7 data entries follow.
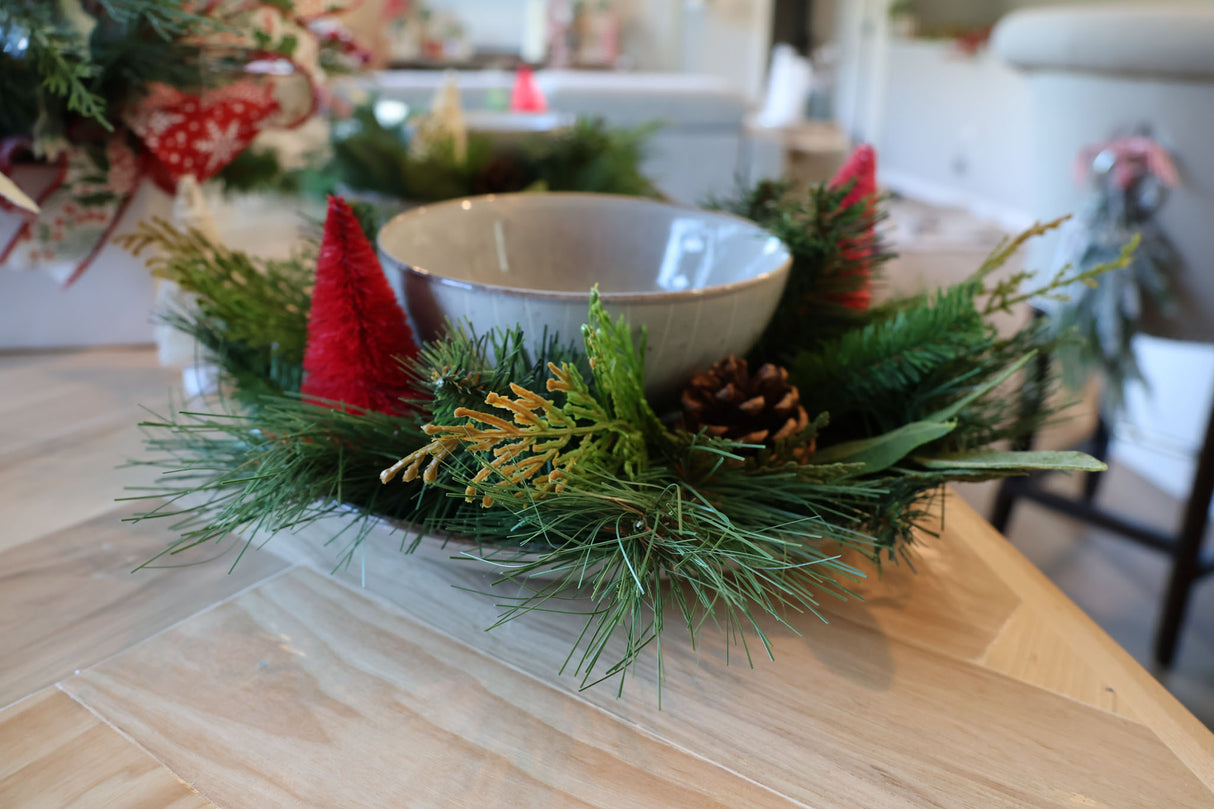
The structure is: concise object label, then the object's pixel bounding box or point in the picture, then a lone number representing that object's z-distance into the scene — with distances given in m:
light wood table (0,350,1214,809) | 0.24
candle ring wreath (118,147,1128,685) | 0.25
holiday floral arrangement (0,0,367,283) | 0.41
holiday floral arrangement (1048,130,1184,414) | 0.84
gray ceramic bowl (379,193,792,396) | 0.31
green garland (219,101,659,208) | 0.72
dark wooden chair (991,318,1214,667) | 1.01
